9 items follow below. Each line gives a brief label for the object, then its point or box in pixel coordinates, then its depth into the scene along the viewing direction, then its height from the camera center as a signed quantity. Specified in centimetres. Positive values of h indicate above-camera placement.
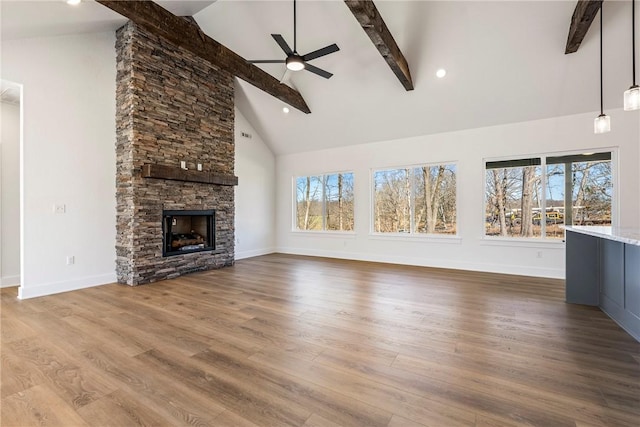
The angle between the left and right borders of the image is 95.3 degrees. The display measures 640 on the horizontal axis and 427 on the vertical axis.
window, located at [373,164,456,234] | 601 +25
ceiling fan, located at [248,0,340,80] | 373 +202
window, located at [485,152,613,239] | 484 +31
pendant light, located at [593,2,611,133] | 329 +100
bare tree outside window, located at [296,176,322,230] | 777 +22
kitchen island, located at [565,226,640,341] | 267 -67
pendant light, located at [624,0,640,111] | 256 +101
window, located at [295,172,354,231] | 730 +23
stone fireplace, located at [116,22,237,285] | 459 +90
